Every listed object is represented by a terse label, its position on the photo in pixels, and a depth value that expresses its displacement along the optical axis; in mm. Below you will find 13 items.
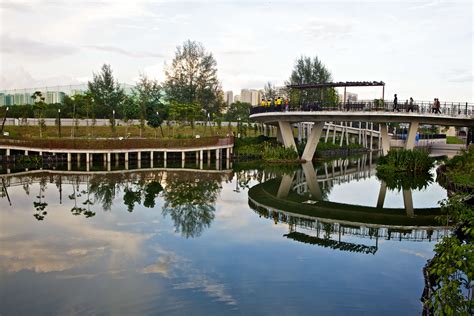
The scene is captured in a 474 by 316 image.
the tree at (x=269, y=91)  84600
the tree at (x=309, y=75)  74125
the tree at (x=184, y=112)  52719
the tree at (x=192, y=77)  67812
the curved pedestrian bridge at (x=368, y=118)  32469
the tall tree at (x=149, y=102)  49781
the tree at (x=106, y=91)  63281
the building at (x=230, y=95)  151412
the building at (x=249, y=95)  146500
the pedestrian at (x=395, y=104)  32688
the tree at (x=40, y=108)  45950
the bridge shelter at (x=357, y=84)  36125
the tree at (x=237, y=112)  71769
